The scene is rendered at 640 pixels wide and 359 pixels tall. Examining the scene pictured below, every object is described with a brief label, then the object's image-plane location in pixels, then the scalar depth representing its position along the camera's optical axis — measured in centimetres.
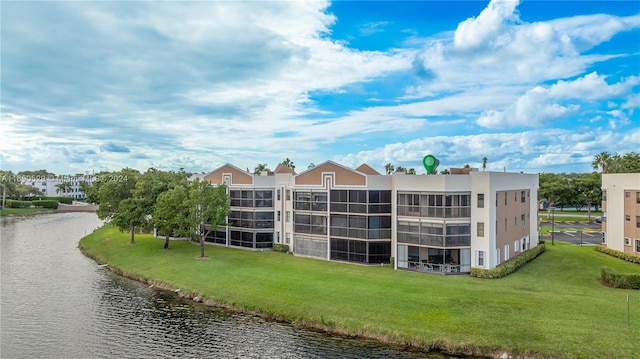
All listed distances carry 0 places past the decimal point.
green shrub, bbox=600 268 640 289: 3612
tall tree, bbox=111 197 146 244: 5794
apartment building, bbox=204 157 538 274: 4134
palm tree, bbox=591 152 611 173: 10156
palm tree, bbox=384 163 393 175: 11262
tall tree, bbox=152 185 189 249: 5206
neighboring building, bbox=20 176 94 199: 17612
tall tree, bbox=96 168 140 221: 6294
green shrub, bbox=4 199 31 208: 13175
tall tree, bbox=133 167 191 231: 5916
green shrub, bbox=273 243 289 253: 5369
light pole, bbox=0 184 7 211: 12991
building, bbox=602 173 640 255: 4825
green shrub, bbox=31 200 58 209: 13498
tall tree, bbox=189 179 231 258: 5097
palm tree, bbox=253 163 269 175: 11389
